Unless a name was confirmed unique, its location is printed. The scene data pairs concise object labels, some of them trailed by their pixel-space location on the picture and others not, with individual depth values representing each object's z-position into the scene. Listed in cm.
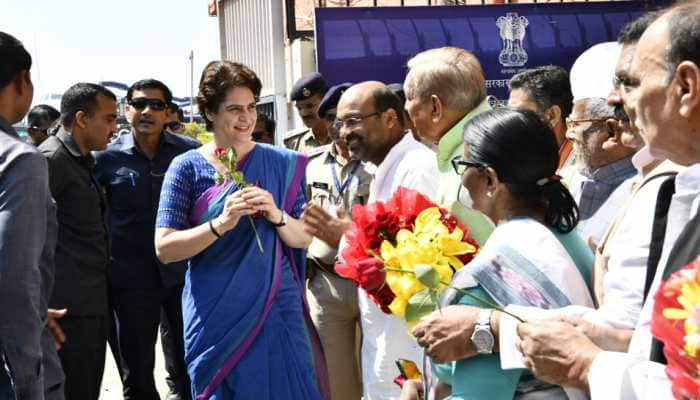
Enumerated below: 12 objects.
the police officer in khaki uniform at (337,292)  518
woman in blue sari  440
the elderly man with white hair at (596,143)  389
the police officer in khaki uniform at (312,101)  656
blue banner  805
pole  2644
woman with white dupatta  236
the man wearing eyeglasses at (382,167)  419
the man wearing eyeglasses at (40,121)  943
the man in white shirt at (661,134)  183
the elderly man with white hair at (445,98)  369
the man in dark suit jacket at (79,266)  524
